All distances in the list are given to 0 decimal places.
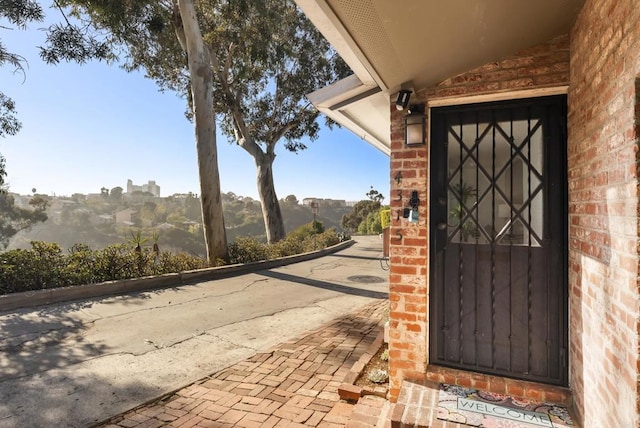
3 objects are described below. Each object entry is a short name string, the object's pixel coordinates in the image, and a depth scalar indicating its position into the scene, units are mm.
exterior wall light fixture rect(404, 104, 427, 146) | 2521
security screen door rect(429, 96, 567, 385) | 2322
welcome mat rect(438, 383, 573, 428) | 2041
